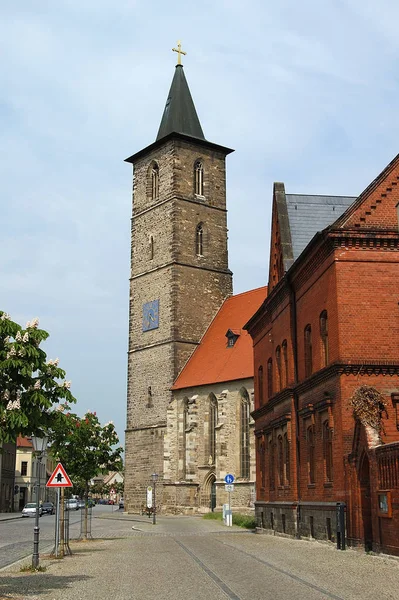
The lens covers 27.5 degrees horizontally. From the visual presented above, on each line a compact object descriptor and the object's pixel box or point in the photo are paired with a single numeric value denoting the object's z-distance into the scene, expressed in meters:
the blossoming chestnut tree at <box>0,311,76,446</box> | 12.05
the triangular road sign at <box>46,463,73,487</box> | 19.42
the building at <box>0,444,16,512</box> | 76.03
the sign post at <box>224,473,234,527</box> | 38.45
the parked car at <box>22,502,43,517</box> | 64.75
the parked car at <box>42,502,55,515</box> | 69.50
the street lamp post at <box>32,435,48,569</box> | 17.39
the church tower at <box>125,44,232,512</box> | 59.12
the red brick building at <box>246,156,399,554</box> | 20.98
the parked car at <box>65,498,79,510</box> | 87.75
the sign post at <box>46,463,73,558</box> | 19.52
